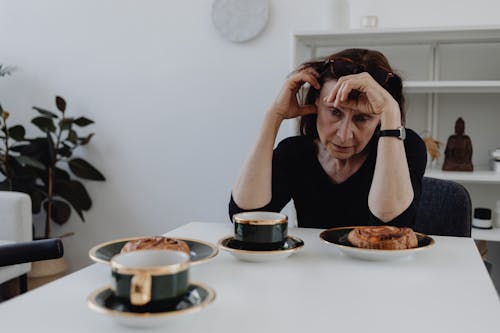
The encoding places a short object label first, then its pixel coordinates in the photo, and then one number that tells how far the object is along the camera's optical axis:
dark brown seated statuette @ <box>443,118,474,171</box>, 2.23
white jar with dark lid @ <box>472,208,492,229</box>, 2.16
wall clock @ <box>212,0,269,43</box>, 2.63
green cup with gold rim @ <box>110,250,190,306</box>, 0.53
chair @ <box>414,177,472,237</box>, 1.31
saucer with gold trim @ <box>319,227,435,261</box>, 0.83
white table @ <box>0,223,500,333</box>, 0.57
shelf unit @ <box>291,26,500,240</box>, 2.37
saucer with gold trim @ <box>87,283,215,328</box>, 0.53
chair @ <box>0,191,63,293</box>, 2.22
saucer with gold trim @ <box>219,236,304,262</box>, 0.82
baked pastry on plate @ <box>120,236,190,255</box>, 0.75
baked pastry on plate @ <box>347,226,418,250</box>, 0.85
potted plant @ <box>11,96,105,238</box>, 2.80
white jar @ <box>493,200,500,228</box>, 2.22
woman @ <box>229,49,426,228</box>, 1.13
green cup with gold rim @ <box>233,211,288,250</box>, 0.84
